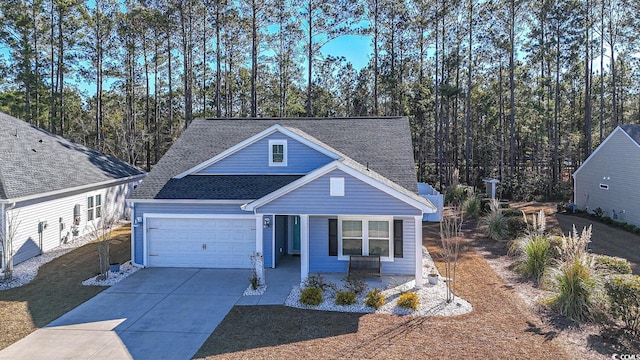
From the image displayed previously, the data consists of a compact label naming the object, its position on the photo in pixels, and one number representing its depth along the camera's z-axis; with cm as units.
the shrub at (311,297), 966
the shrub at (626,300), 782
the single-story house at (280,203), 1059
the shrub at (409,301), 935
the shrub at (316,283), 1031
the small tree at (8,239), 1183
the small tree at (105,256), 1189
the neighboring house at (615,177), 1820
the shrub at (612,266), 1049
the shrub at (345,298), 966
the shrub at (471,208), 2136
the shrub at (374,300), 952
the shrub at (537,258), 1118
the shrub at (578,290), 859
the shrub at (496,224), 1638
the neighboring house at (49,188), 1357
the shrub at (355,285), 1038
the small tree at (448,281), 986
